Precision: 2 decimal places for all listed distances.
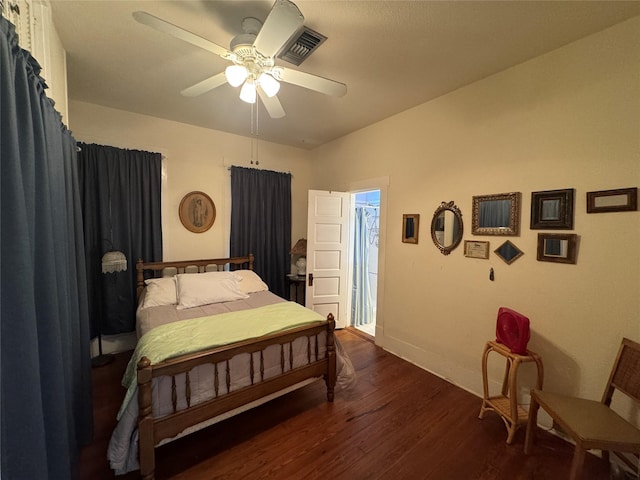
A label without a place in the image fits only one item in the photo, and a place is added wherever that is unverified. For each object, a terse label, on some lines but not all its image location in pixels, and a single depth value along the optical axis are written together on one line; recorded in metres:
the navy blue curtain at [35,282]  0.81
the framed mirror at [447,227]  2.48
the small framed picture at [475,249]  2.28
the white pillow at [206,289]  2.69
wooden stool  1.79
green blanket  1.65
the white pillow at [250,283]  3.20
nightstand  3.97
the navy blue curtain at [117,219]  2.79
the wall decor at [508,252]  2.09
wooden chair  1.31
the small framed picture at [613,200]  1.58
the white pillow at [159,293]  2.64
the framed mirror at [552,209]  1.83
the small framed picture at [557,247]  1.81
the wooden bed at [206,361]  1.45
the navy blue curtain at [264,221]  3.68
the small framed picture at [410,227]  2.84
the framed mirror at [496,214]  2.09
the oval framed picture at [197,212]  3.37
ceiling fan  1.20
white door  3.55
